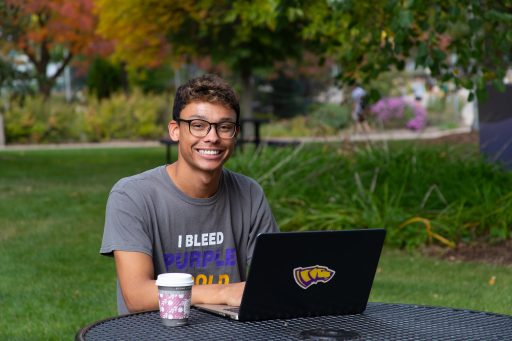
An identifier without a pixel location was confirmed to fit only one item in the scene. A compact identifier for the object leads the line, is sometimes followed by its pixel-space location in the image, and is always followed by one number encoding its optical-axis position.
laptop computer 2.95
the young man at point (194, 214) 3.53
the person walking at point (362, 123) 12.25
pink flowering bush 29.83
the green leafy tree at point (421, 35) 7.77
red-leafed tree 29.56
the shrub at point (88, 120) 26.12
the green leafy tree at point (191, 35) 19.00
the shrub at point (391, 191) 9.42
